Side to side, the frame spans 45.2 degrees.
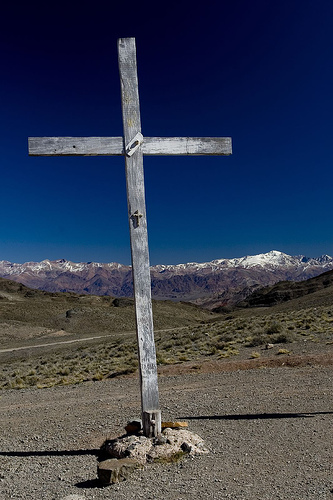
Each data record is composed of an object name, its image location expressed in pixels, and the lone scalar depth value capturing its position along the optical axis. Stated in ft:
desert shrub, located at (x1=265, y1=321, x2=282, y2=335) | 69.46
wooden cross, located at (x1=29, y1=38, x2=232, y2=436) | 19.76
